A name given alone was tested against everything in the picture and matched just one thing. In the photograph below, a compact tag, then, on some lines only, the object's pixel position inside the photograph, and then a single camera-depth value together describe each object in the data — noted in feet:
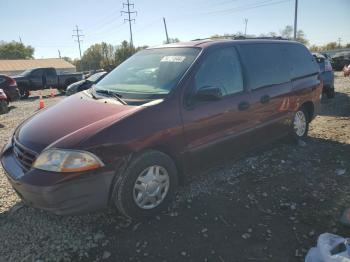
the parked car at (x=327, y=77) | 32.50
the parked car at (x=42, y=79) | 61.87
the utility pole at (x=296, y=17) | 106.63
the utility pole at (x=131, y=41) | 167.73
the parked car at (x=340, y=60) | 89.90
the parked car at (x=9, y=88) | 43.57
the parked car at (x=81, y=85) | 39.15
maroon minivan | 9.25
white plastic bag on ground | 7.27
